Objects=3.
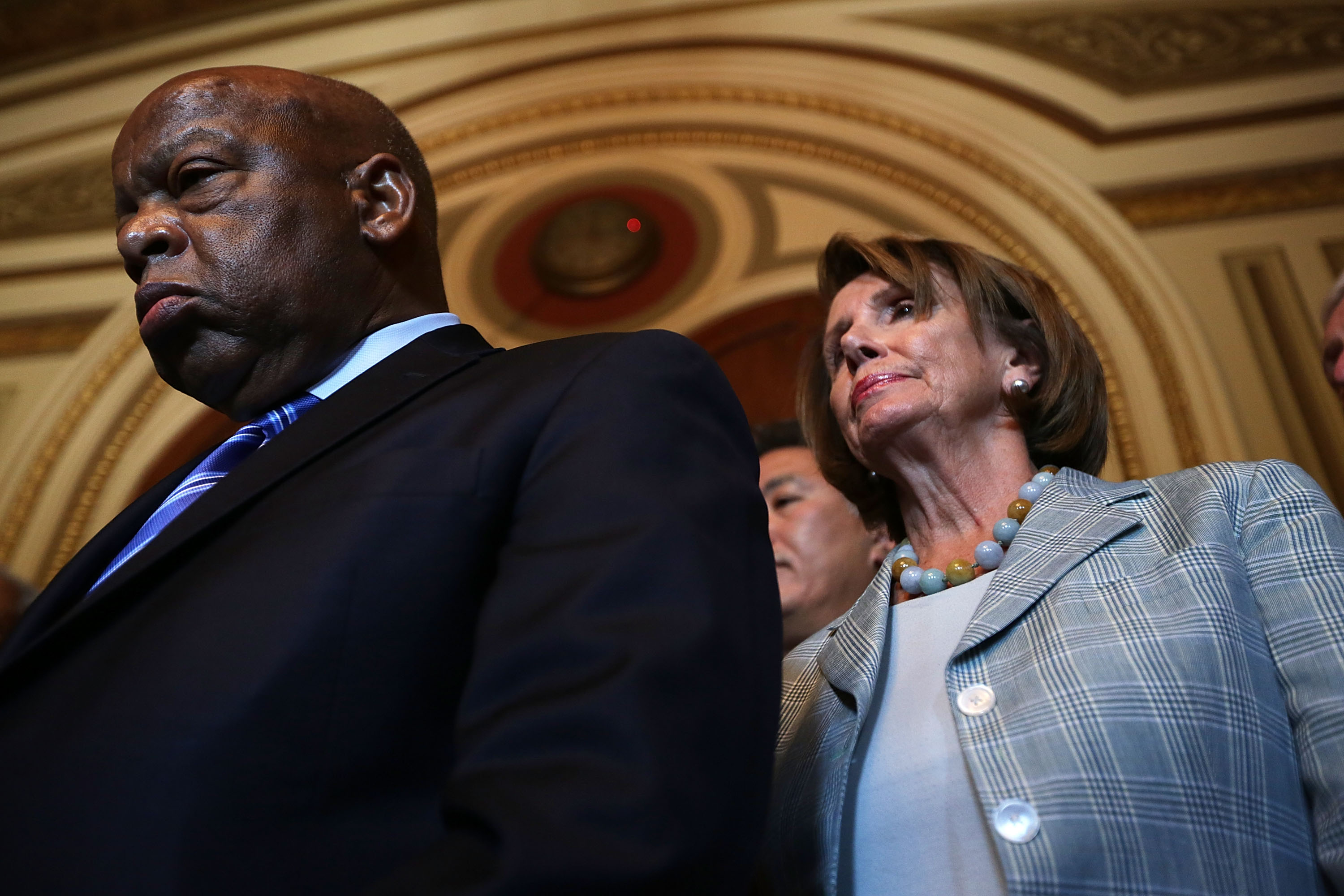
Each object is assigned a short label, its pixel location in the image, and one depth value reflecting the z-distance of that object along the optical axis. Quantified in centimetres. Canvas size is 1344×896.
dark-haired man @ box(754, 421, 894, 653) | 251
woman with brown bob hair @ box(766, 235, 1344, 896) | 117
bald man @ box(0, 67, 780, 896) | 77
